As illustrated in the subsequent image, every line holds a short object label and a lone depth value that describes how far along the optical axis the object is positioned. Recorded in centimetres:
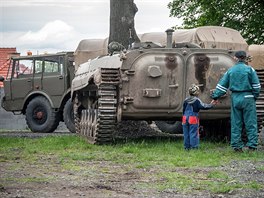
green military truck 2286
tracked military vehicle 1447
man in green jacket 1317
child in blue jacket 1362
